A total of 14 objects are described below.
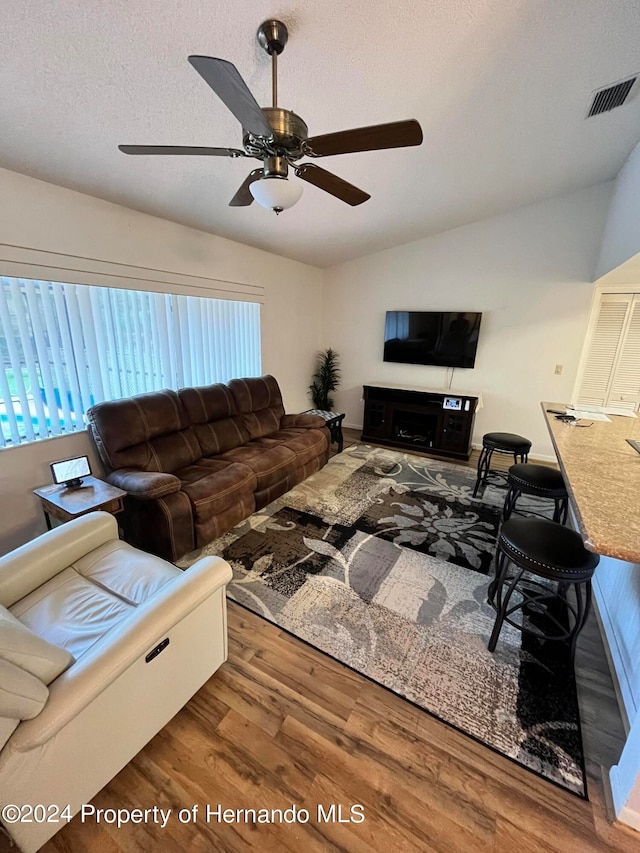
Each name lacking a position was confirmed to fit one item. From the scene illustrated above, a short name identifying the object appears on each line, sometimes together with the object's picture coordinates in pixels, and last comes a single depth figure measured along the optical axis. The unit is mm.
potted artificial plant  5672
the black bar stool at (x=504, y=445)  3182
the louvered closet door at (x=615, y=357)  3924
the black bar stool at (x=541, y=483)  2287
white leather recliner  995
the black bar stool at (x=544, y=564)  1529
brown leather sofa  2393
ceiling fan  1314
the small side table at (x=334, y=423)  4406
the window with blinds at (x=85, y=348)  2332
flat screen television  4559
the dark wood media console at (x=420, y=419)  4488
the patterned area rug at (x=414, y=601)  1533
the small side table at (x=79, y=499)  2084
